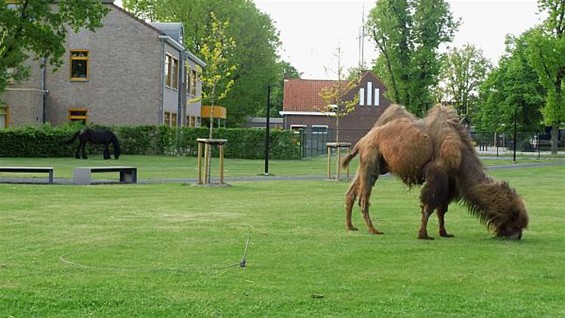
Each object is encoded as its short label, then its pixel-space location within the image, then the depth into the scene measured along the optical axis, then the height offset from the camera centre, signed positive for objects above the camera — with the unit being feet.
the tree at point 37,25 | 91.66 +12.38
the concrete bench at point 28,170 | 71.26 -3.78
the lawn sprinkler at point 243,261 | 27.45 -4.60
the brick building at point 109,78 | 158.61 +10.79
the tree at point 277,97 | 341.08 +17.54
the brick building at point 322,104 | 262.67 +11.17
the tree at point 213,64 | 88.59 +8.17
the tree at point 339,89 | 178.76 +11.35
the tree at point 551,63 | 177.78 +18.26
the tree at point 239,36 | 240.73 +31.44
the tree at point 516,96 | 259.39 +15.32
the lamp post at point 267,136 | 88.07 -0.15
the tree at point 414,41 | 209.67 +26.86
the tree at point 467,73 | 317.42 +27.77
